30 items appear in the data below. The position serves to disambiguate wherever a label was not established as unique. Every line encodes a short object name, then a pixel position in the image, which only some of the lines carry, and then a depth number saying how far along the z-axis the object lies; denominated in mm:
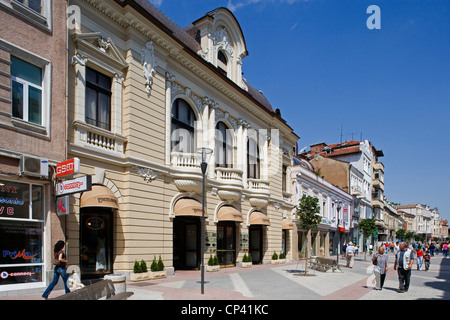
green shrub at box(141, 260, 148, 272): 15129
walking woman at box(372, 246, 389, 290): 13758
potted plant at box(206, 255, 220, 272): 19500
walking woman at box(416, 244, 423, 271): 24922
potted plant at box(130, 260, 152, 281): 14656
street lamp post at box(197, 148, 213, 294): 12780
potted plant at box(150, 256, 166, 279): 15594
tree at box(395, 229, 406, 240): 74325
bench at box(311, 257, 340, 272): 20344
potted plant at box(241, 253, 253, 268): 22797
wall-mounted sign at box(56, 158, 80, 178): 10953
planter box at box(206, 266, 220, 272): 19484
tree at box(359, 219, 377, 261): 36400
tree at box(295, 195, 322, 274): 19281
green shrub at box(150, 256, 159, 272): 15641
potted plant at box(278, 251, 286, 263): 27097
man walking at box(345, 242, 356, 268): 24516
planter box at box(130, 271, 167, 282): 14633
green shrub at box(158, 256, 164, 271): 15989
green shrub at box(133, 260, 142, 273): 14768
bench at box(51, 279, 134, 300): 6789
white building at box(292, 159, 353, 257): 32969
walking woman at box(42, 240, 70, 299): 9836
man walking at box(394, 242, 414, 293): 13011
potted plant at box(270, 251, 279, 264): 26328
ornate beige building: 13875
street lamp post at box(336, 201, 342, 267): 43666
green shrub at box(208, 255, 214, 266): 19609
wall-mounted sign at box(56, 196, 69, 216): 11586
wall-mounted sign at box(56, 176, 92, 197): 11047
